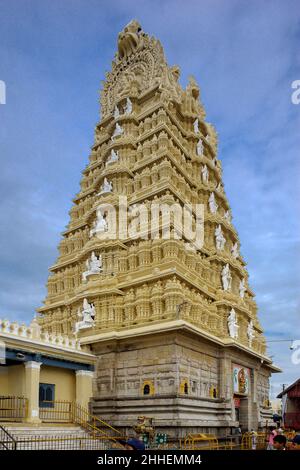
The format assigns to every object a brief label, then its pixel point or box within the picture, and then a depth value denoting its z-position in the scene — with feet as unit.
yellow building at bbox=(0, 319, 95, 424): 79.41
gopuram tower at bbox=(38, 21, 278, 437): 88.07
